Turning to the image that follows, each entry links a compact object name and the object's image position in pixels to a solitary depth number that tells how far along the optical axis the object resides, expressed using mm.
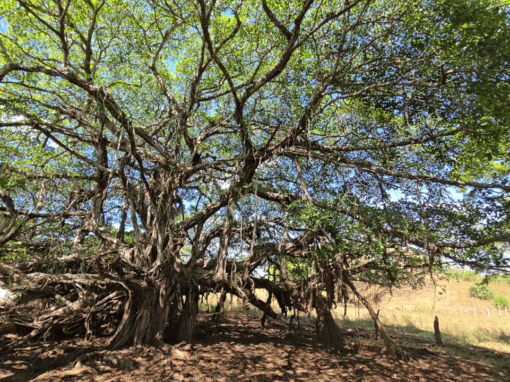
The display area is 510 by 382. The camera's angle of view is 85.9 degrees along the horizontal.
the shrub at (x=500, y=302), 22244
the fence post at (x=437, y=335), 8273
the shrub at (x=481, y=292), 24594
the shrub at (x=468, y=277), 26442
